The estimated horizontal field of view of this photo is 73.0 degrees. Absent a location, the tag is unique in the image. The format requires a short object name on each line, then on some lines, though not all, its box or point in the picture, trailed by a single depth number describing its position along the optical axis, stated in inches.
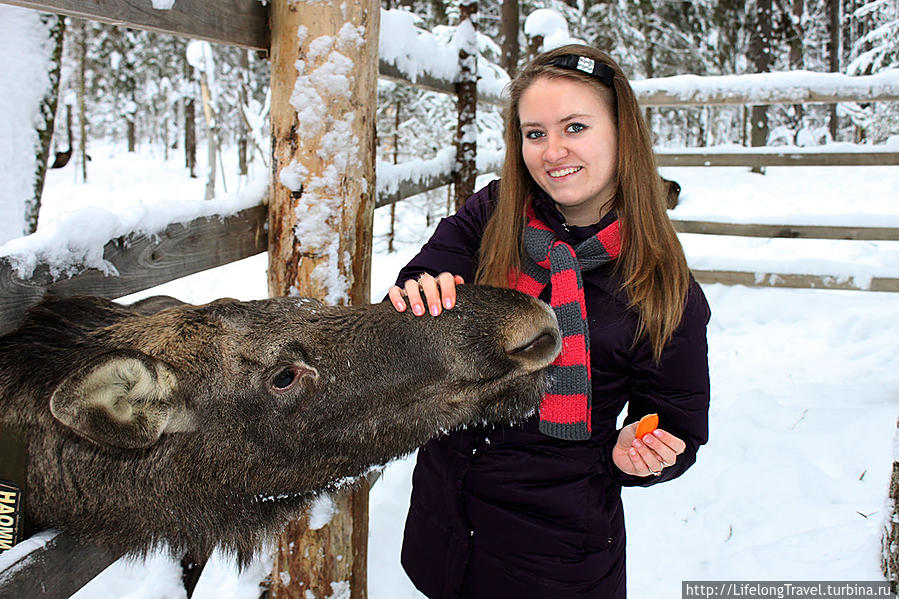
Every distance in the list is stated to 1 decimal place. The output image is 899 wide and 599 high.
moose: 71.6
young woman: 84.3
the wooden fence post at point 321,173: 97.7
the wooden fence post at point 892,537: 120.3
